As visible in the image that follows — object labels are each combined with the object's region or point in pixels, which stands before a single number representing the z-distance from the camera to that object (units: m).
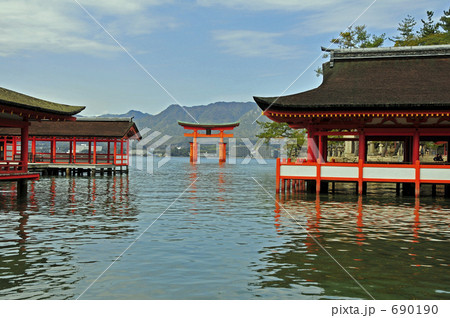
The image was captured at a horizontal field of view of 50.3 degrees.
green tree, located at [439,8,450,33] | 66.94
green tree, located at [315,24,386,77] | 63.12
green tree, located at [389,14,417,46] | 75.94
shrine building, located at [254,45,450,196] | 23.56
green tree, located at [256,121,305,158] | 68.69
